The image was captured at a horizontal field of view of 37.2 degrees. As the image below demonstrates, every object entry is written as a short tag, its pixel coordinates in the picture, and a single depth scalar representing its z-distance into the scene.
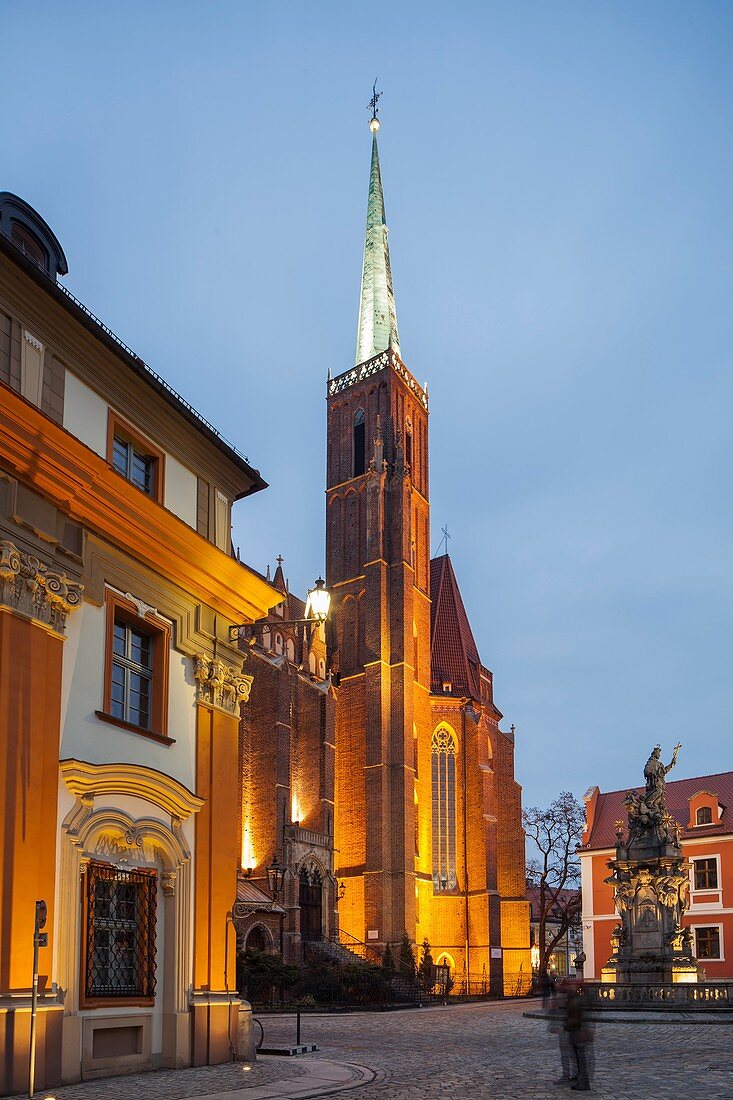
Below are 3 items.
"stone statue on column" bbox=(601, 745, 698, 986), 29.22
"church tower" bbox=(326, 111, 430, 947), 55.16
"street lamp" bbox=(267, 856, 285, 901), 34.97
